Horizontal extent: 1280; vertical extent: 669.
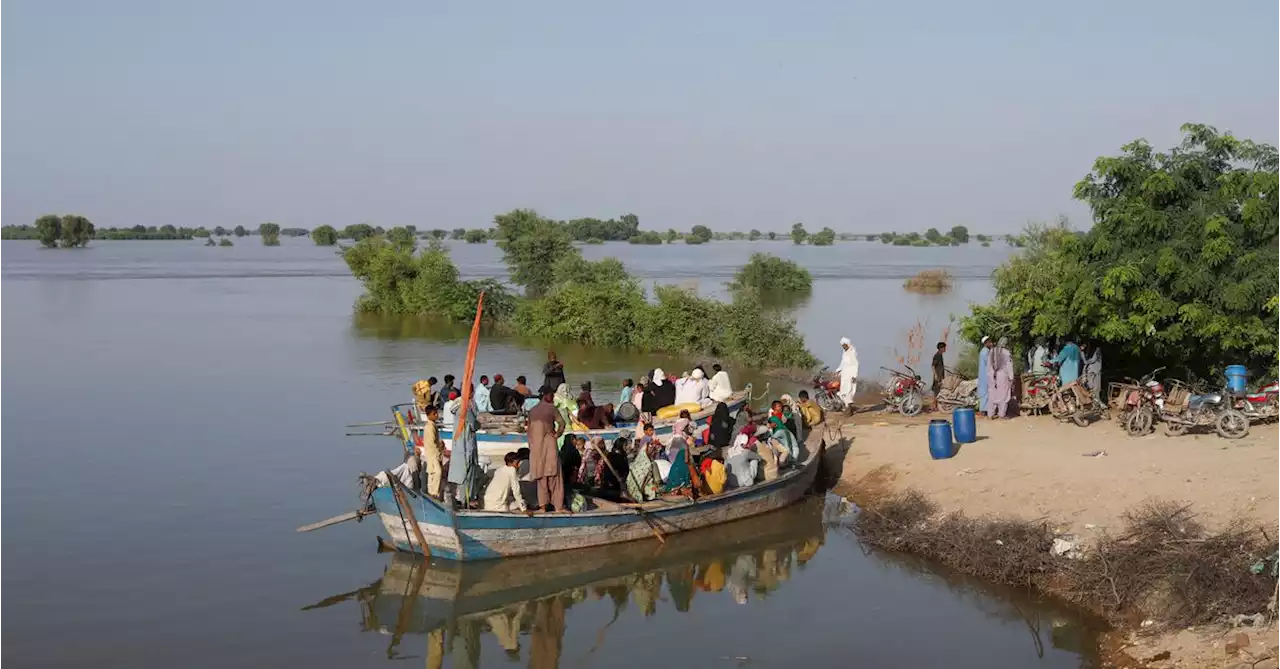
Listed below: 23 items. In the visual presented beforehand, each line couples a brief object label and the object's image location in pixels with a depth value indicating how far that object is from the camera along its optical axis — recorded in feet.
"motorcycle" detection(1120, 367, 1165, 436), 52.70
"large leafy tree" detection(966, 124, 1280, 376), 55.01
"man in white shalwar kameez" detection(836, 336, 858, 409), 64.44
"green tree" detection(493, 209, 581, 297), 167.02
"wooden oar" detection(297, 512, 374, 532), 41.04
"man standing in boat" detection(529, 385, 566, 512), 41.73
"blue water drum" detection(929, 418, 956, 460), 52.21
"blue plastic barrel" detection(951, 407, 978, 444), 53.93
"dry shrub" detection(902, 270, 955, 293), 211.78
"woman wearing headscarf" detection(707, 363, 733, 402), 59.11
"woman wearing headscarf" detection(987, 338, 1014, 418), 58.90
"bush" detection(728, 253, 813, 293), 202.39
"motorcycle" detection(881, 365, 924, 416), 63.72
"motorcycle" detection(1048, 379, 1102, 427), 56.39
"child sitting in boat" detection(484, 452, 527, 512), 42.37
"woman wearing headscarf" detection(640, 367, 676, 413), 58.80
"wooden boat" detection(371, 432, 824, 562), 41.75
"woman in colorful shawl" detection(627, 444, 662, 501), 45.65
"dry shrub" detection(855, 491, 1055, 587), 40.40
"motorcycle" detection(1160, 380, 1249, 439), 50.08
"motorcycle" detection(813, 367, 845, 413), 66.03
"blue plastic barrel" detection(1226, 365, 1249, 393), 53.78
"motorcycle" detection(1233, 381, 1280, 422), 50.87
